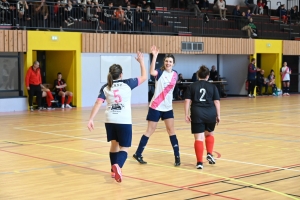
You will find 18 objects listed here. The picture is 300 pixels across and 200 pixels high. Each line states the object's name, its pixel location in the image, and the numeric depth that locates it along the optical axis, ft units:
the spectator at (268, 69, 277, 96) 99.66
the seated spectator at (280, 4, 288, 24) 113.19
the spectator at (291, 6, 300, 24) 116.16
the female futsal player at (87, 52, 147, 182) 25.52
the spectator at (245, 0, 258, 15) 110.81
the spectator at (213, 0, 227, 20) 100.14
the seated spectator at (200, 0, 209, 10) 101.45
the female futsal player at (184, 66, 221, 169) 29.06
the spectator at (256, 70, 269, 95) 97.81
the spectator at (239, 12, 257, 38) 99.86
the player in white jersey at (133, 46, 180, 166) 30.30
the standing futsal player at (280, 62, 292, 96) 99.86
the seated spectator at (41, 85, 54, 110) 71.05
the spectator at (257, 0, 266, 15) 112.47
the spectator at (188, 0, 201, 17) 96.71
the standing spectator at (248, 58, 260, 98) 94.07
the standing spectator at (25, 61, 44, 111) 68.44
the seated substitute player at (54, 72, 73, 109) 72.93
